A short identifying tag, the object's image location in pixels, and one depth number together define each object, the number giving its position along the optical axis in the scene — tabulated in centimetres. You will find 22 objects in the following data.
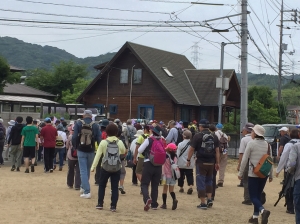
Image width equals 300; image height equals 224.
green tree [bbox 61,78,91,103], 6119
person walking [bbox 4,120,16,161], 2014
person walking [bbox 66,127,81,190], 1455
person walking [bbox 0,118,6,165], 2022
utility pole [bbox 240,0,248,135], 2408
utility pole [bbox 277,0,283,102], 5454
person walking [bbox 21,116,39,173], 1820
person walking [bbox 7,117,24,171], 1900
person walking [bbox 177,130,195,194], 1480
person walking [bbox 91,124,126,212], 1124
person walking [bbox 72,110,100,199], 1302
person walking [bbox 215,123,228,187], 1623
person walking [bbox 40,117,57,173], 1845
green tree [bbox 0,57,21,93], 3741
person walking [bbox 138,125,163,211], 1172
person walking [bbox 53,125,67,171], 1972
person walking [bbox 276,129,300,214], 1102
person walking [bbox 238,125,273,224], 1071
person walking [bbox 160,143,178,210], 1224
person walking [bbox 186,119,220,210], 1228
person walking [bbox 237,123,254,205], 1371
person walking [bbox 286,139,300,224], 942
